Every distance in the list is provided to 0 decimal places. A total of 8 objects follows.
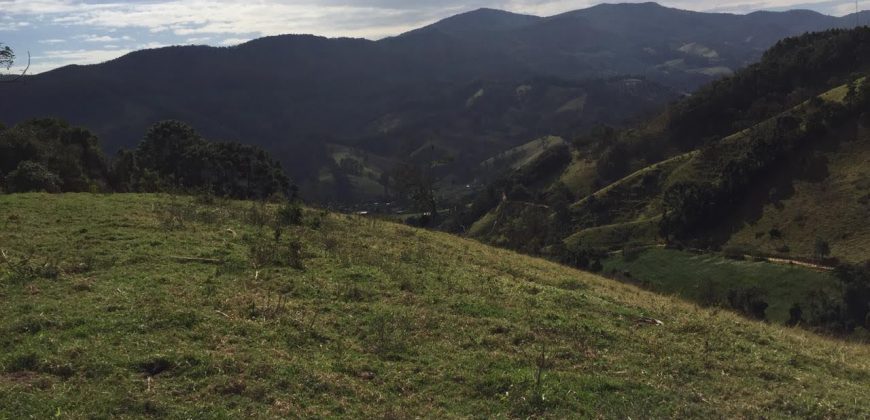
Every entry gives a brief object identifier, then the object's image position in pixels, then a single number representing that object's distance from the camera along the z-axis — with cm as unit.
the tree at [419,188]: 10296
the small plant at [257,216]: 2467
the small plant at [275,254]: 1772
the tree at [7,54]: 2305
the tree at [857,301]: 6550
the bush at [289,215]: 2581
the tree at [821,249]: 7975
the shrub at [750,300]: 6638
